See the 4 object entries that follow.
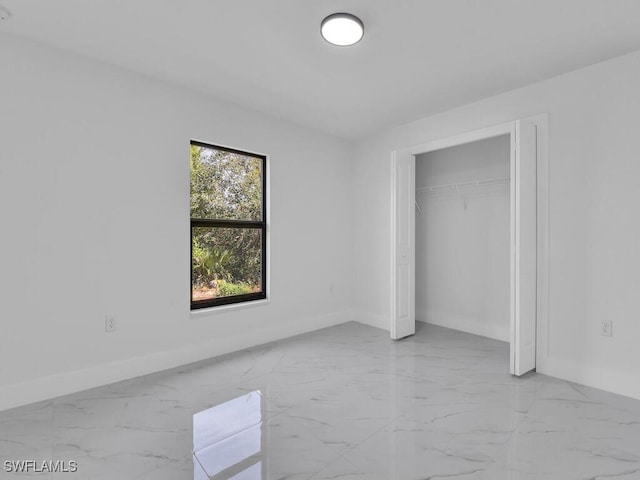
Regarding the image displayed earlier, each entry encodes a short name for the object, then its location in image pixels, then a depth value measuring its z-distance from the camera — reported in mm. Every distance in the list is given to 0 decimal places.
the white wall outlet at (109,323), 2770
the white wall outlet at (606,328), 2656
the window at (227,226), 3428
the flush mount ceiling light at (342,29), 2131
